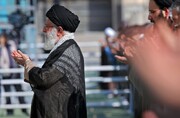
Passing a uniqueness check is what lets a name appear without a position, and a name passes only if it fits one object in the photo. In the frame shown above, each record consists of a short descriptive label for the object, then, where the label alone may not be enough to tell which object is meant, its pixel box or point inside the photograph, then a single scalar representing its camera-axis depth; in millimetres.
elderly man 6078
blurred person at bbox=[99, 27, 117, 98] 16448
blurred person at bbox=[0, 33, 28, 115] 14208
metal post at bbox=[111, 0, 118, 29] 38040
